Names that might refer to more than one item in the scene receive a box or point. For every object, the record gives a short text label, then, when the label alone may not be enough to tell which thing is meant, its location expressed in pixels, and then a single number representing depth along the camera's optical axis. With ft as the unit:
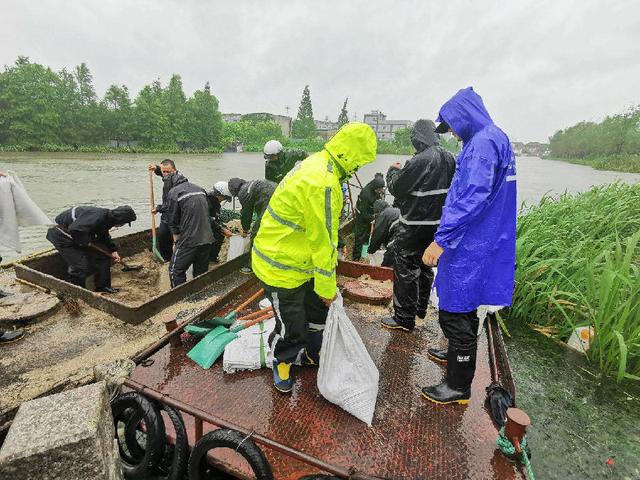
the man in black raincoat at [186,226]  14.78
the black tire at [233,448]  5.41
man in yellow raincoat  6.33
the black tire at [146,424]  6.26
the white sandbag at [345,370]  6.89
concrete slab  3.99
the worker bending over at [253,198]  15.26
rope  5.91
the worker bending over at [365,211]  19.47
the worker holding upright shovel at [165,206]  17.57
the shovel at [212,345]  8.61
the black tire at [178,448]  6.25
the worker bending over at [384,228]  14.89
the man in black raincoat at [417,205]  9.03
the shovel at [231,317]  9.67
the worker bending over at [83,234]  14.75
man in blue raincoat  6.19
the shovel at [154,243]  20.38
